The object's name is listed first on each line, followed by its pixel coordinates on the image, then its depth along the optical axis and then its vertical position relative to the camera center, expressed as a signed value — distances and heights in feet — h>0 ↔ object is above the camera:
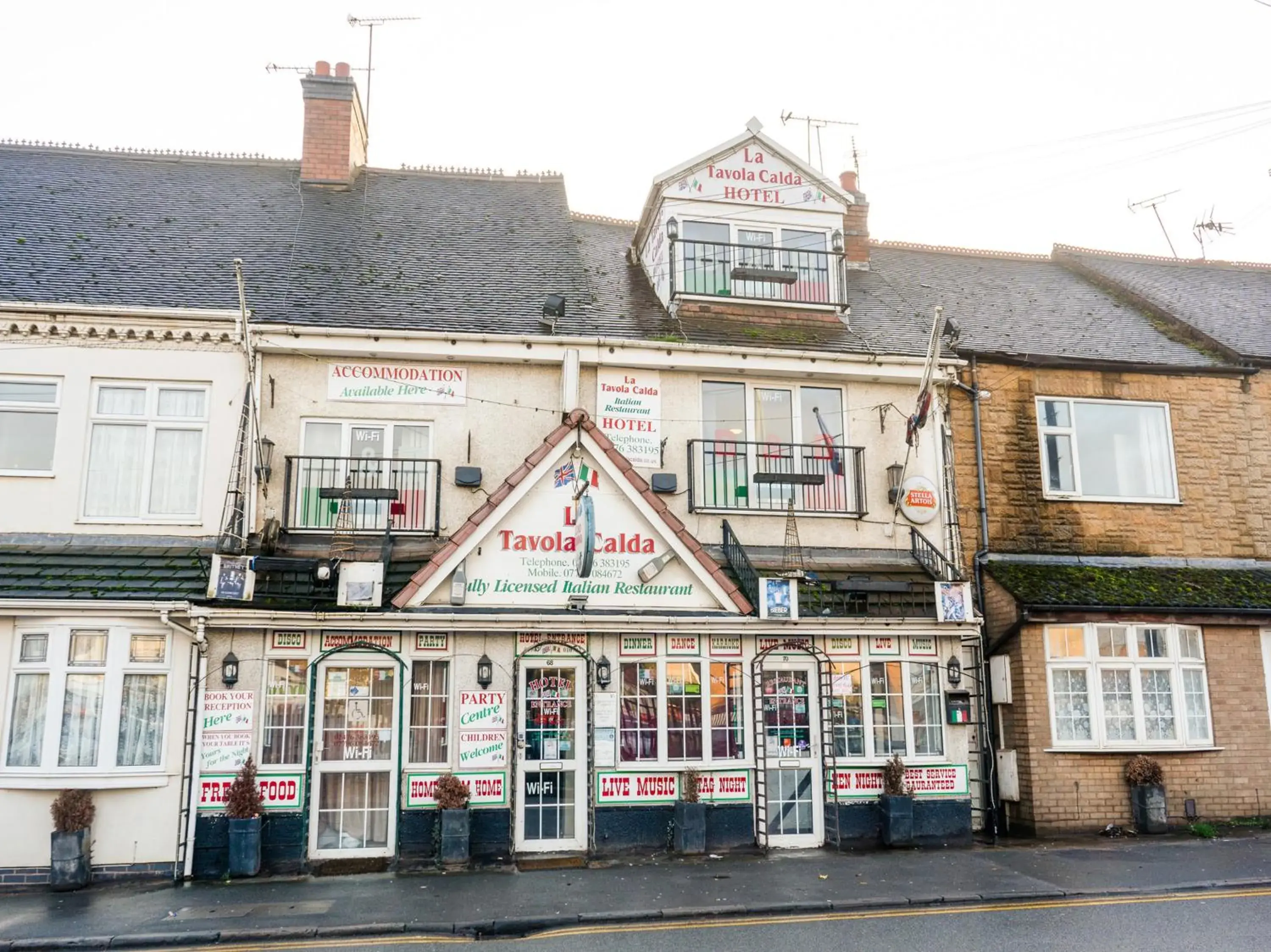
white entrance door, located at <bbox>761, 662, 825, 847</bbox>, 44.60 -2.31
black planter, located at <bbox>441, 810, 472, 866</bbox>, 40.04 -5.08
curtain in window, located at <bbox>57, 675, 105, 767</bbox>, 39.47 -0.47
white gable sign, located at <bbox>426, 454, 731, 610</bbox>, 42.65 +6.15
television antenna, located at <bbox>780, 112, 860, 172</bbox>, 69.92 +39.16
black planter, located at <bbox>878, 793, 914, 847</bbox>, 43.68 -5.05
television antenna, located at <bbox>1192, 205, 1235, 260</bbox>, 82.28 +37.38
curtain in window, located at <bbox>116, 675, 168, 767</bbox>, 40.01 -0.47
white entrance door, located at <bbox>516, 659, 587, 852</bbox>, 42.83 -2.19
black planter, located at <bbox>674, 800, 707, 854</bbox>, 42.11 -5.13
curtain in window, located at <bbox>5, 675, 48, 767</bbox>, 39.29 -0.44
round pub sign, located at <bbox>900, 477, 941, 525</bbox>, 49.78 +9.66
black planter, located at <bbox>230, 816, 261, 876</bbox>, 38.83 -5.31
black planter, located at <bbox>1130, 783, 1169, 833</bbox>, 45.60 -4.81
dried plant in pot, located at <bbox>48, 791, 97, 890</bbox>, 37.27 -4.86
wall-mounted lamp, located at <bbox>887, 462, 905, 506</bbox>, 49.93 +10.71
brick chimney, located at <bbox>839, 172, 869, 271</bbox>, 65.87 +29.75
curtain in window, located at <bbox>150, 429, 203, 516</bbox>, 45.01 +10.24
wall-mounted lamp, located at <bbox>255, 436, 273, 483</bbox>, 45.29 +10.85
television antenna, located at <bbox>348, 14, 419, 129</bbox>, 68.69 +45.32
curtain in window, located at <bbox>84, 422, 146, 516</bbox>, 44.57 +10.31
